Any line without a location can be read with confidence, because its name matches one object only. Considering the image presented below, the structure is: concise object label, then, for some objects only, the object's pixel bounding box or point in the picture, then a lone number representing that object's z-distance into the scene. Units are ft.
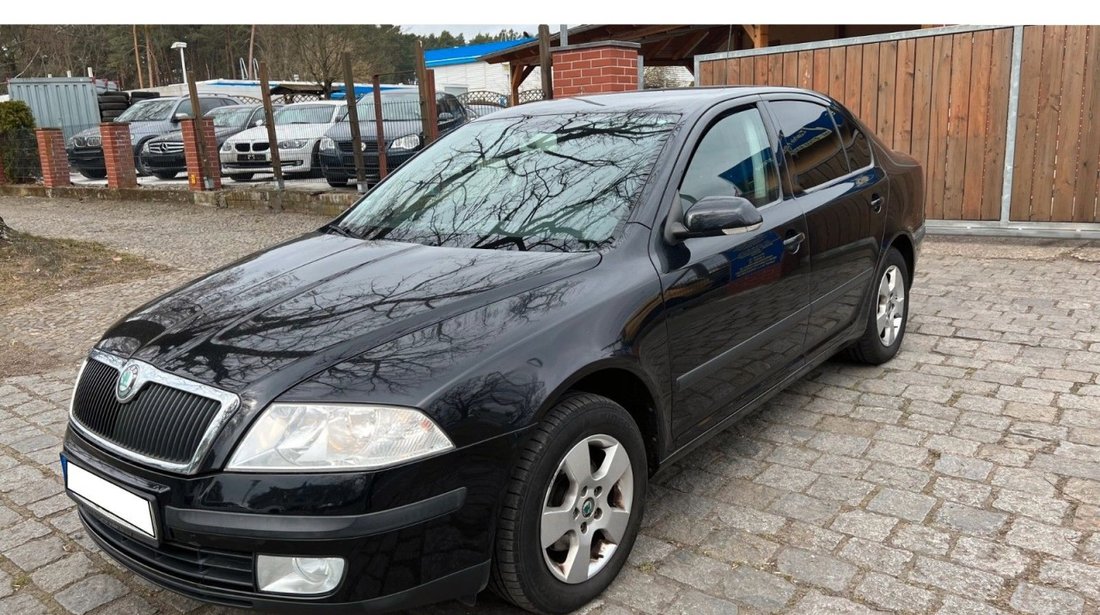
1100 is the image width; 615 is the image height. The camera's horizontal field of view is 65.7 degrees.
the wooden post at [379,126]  39.77
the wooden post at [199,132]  47.93
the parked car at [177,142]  59.11
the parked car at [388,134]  41.42
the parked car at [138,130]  61.46
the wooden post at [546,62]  33.40
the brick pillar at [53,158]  60.13
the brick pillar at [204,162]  49.98
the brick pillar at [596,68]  31.04
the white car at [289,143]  51.13
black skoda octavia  7.54
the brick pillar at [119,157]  54.95
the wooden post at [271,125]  43.09
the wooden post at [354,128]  39.63
